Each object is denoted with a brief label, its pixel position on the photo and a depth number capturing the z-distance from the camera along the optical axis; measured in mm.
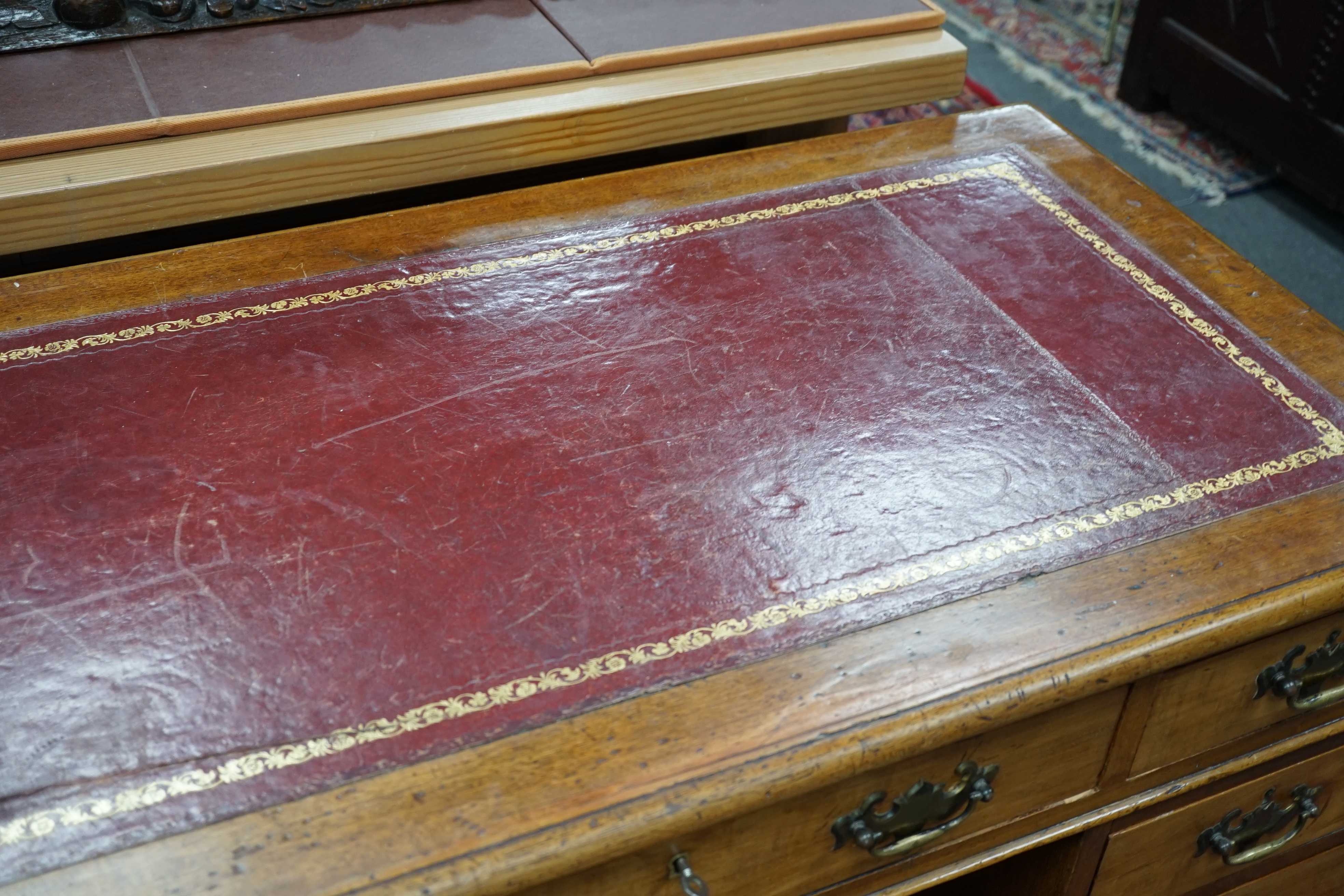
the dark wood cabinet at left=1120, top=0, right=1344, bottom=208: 2428
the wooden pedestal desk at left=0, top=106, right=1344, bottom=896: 800
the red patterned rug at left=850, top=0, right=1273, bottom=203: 2762
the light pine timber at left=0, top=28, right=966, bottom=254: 1335
